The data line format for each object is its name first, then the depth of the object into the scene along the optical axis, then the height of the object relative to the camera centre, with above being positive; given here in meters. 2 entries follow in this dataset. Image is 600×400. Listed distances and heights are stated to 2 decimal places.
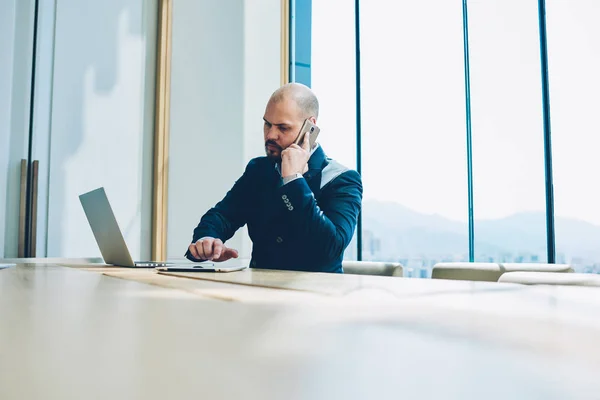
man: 1.82 +0.11
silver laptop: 1.50 +0.01
